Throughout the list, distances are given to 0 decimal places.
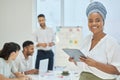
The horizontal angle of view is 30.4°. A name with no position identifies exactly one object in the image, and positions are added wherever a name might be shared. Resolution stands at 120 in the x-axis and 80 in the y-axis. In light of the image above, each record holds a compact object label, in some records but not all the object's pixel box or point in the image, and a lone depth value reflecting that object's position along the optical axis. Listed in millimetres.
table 2896
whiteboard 4570
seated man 3404
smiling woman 1503
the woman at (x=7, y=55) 2666
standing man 4461
